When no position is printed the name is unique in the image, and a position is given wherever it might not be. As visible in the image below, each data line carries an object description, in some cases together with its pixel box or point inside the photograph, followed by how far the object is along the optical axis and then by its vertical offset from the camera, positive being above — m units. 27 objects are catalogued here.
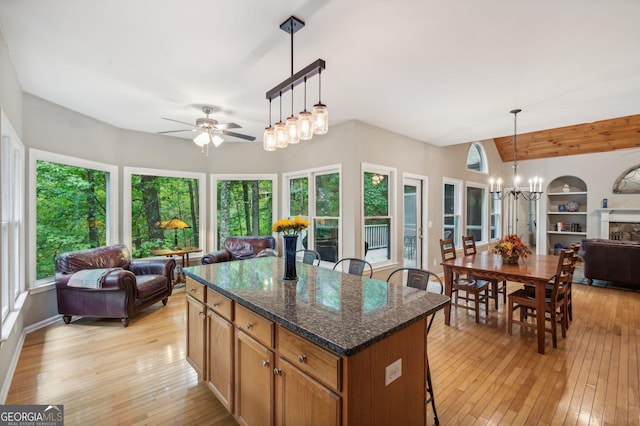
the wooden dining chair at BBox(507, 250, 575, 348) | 3.01 -0.96
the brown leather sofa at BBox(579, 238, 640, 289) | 4.86 -0.86
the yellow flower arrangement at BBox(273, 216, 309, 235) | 2.21 -0.10
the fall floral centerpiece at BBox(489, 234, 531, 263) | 3.60 -0.47
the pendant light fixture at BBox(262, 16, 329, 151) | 1.86 +0.63
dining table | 2.97 -0.66
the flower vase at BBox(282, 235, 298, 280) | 2.18 -0.34
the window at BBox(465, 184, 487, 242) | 6.87 -0.01
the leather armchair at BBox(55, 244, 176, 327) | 3.57 -1.01
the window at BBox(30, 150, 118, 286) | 3.71 +0.06
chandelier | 4.01 +0.49
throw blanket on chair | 3.52 -0.83
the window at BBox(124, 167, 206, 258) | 4.96 +0.06
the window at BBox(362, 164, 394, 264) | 4.65 -0.02
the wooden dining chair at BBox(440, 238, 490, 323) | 3.62 -0.95
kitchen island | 1.22 -0.69
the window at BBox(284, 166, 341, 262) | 4.73 +0.09
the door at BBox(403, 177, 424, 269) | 5.59 -0.24
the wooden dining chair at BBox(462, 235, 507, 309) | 3.98 -1.01
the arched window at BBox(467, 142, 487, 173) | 7.14 +1.34
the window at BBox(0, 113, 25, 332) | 2.65 -0.11
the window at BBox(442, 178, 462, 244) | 6.32 +0.06
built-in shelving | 7.87 +0.03
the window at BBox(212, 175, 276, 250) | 5.80 +0.13
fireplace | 6.85 -0.29
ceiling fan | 3.49 +1.03
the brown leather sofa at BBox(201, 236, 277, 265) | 5.13 -0.68
